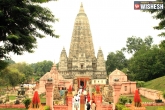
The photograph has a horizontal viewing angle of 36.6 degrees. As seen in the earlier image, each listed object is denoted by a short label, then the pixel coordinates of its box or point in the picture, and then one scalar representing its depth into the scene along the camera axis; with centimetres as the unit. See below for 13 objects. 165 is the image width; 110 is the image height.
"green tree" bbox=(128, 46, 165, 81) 3778
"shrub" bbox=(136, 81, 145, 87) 3357
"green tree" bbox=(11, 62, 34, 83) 6266
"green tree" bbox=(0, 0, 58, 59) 887
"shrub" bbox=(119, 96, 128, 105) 1617
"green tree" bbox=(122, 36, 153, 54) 6284
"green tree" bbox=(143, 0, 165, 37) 1126
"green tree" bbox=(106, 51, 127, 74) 6153
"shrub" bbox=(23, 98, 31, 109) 1700
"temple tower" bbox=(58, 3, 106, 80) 4841
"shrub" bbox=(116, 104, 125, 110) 1468
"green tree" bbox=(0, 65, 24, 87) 4016
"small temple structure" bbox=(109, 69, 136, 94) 3359
